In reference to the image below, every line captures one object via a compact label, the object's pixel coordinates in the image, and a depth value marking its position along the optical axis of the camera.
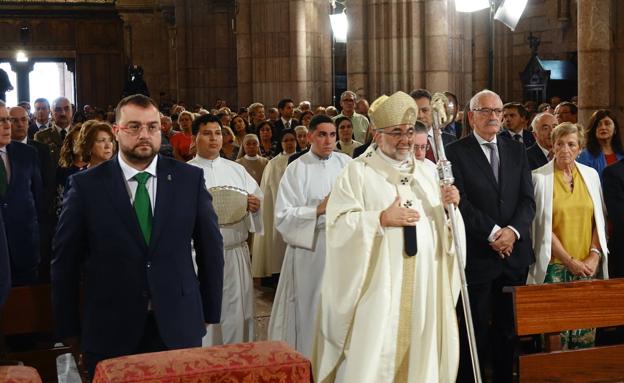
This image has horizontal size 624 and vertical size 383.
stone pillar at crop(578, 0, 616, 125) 9.05
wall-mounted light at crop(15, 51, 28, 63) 30.52
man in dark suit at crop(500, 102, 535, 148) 10.31
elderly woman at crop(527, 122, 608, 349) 6.60
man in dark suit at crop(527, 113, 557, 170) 8.06
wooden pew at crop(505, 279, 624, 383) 5.21
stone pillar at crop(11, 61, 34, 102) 30.15
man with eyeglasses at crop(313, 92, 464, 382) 5.18
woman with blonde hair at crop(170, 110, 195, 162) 10.75
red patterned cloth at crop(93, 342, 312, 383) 2.93
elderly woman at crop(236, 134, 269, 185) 10.72
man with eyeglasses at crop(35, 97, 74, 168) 10.67
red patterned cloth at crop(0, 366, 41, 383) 2.79
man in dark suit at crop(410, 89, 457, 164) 7.73
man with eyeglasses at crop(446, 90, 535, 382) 6.19
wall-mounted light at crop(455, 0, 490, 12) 12.97
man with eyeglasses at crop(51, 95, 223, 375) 4.34
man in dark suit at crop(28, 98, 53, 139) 12.59
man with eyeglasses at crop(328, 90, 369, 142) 13.29
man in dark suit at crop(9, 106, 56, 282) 7.12
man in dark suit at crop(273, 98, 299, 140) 14.55
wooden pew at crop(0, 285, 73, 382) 5.11
